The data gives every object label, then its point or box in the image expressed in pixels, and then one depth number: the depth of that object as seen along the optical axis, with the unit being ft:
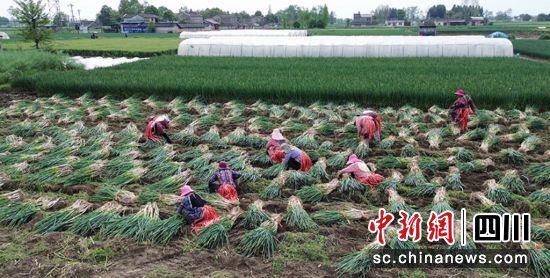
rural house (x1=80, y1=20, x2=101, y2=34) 282.71
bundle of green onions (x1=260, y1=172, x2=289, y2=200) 17.90
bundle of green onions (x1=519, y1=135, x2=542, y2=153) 23.45
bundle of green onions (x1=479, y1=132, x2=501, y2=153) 23.69
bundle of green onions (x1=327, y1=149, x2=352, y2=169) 21.28
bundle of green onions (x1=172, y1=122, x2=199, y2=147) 25.73
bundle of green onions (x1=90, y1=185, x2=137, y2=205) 17.30
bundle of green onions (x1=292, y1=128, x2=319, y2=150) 24.37
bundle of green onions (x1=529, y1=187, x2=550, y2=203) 17.08
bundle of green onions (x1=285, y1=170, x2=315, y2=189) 18.92
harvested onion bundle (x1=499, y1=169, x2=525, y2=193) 18.31
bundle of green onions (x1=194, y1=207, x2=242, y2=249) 14.37
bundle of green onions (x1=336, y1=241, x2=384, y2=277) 12.74
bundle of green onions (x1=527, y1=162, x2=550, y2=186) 19.27
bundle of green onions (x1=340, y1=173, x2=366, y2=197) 18.15
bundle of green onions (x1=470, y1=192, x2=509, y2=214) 15.99
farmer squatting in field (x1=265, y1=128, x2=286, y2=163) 21.27
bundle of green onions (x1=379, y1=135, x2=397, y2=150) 24.13
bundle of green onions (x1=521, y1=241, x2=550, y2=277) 12.61
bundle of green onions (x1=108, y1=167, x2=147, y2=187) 19.29
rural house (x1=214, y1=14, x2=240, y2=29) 326.65
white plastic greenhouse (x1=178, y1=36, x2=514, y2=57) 67.72
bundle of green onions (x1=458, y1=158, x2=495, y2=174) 20.42
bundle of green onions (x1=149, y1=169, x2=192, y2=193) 18.42
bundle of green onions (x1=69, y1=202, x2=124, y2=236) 15.33
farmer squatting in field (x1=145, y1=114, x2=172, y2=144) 24.84
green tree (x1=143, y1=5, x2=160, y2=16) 316.60
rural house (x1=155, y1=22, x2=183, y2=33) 233.76
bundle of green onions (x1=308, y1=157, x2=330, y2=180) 19.63
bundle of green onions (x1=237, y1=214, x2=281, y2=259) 13.85
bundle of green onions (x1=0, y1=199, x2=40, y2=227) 16.12
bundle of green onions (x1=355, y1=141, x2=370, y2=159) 22.80
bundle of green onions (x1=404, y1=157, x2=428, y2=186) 18.71
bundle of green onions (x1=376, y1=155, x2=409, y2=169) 21.13
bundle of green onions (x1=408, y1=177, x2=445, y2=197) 17.85
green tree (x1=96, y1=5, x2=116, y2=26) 325.89
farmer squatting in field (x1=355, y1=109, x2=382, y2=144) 23.90
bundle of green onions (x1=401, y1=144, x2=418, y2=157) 22.77
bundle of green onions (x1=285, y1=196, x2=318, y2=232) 15.24
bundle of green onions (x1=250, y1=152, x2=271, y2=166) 21.98
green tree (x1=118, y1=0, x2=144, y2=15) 361.71
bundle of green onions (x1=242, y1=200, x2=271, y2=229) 15.44
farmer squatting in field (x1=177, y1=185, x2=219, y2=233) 15.33
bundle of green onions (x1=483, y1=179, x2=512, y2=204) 17.19
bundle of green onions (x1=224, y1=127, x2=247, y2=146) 25.40
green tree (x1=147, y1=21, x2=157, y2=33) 228.43
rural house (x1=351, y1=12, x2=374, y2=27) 407.75
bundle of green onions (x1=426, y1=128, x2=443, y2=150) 24.25
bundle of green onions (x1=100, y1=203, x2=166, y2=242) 14.84
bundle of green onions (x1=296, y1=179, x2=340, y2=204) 17.52
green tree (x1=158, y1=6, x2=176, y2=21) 298.52
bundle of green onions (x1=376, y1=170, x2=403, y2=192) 18.13
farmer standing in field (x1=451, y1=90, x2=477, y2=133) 26.53
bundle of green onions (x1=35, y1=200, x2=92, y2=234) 15.39
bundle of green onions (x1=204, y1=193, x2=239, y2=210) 16.74
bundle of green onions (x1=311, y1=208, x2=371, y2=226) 15.71
